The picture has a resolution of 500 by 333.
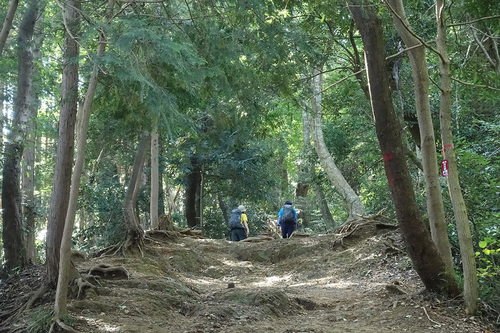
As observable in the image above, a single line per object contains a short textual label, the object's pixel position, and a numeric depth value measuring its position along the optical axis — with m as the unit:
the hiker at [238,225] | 14.94
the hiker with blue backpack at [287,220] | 14.17
